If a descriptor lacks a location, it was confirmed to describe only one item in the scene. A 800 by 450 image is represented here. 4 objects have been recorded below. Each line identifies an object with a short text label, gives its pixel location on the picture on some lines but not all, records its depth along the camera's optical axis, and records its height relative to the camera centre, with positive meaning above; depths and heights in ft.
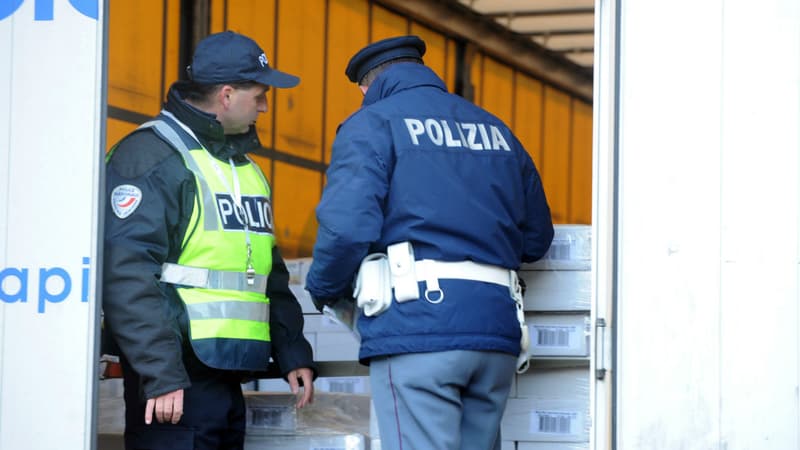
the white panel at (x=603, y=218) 25.02 +0.39
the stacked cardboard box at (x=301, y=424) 30.83 -1.97
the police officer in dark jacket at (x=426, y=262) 26.55 -0.06
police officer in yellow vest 28.60 -0.14
